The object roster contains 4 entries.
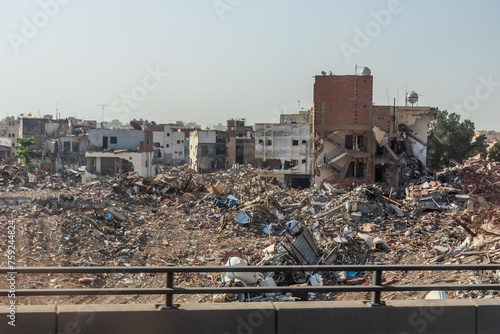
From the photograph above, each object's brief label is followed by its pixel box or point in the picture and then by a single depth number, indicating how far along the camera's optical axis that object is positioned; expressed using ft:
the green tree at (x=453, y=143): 186.19
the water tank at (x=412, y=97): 142.20
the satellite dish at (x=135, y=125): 162.10
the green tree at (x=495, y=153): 181.47
